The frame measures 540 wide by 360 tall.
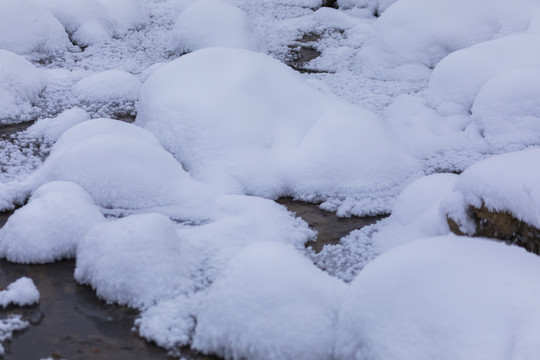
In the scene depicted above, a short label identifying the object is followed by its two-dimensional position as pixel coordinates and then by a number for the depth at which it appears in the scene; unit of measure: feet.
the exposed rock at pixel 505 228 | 9.04
